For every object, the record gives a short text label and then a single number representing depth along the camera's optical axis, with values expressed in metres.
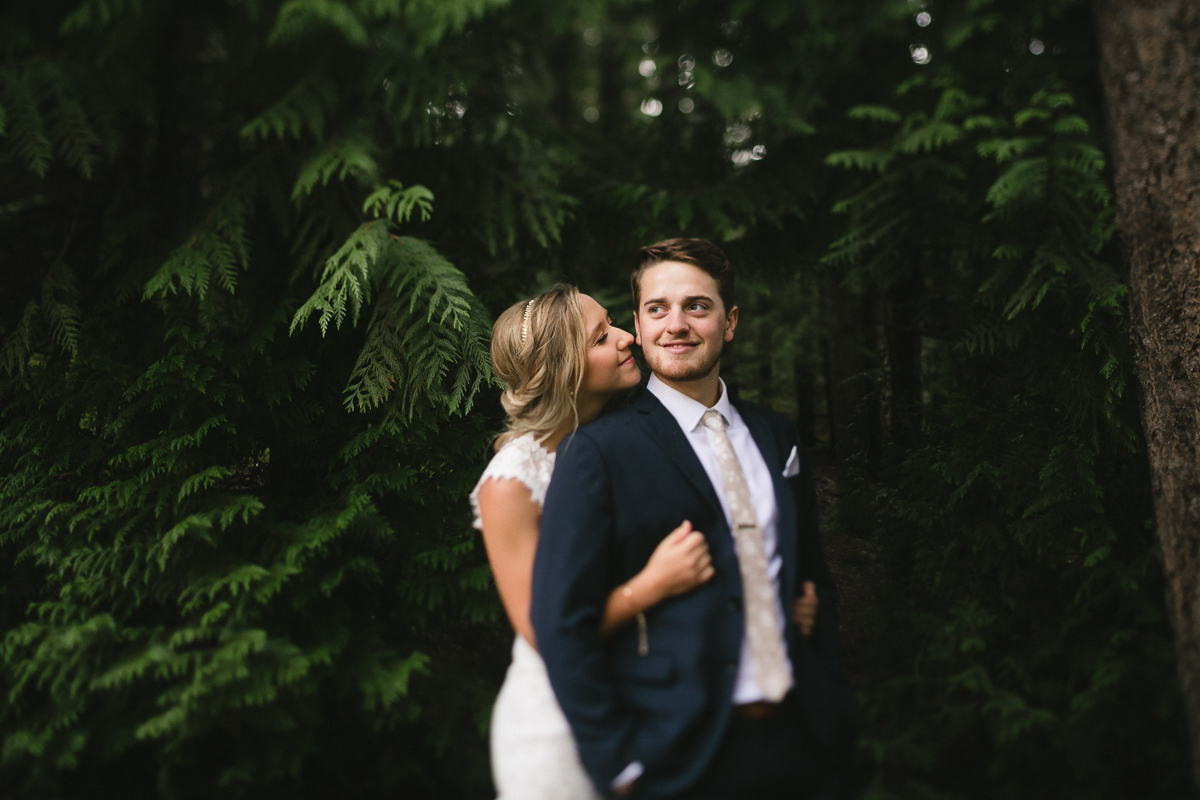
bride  2.24
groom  2.10
